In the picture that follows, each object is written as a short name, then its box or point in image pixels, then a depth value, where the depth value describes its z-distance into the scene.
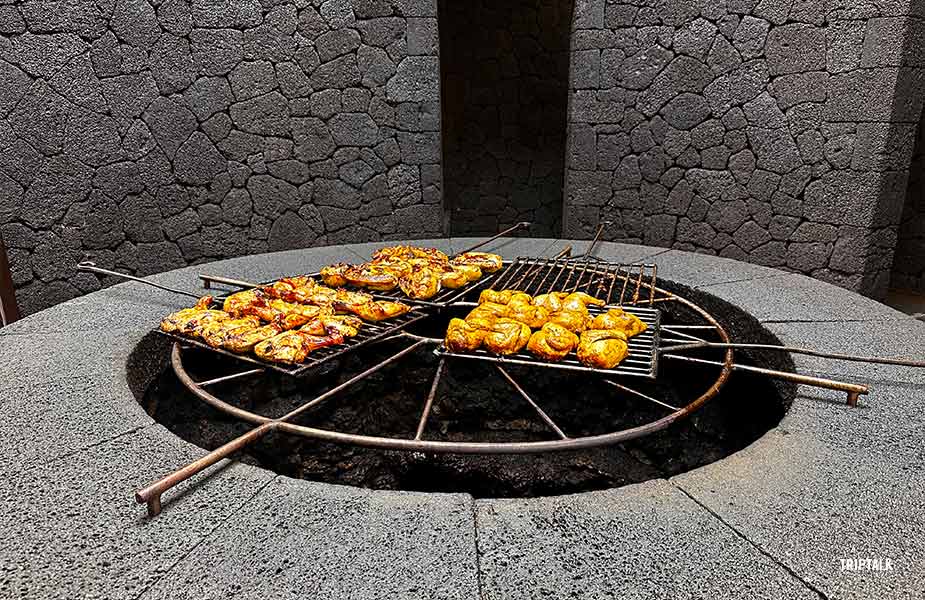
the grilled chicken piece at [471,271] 2.84
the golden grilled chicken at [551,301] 2.33
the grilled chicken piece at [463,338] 2.03
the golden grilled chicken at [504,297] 2.42
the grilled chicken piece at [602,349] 1.88
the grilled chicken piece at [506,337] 1.99
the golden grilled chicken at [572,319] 2.13
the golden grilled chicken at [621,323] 2.15
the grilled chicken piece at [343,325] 2.12
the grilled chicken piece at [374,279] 2.66
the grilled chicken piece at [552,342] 1.97
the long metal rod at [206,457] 1.24
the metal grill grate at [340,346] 1.91
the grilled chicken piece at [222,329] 2.07
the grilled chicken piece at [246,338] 2.00
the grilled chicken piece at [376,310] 2.31
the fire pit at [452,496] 1.14
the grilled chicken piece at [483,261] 3.04
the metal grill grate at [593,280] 2.47
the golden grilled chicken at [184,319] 2.20
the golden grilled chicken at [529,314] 2.21
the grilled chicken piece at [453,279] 2.74
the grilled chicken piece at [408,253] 3.15
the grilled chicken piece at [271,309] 2.22
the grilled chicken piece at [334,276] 2.77
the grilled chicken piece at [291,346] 1.94
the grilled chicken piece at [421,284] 2.58
